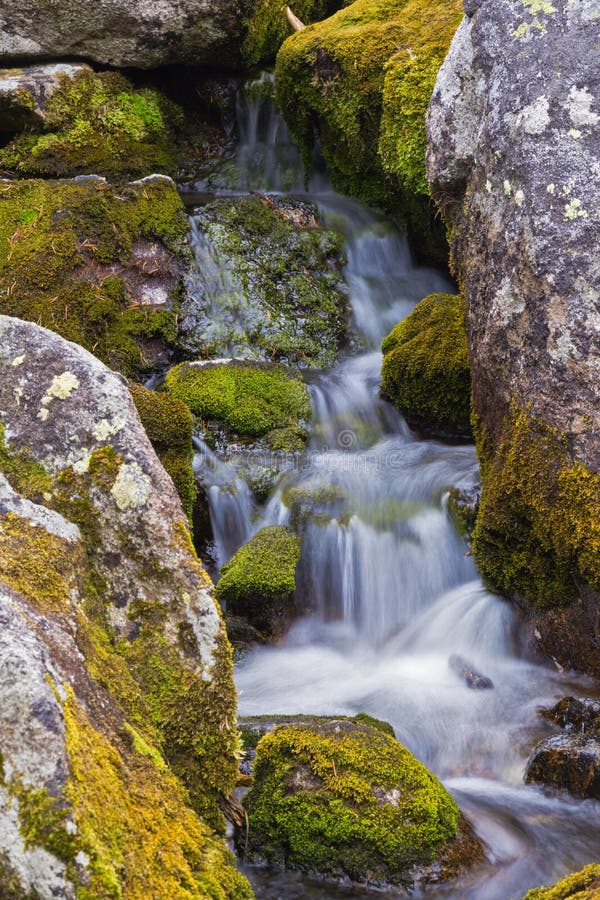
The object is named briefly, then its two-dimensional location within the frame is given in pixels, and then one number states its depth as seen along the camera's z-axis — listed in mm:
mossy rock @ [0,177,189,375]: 7789
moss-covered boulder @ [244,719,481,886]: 3461
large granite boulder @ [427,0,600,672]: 4609
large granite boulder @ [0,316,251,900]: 1912
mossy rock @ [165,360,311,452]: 7371
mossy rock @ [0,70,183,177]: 10289
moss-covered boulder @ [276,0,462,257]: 8203
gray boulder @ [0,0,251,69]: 10518
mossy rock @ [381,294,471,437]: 7156
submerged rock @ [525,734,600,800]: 4121
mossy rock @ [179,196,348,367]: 8789
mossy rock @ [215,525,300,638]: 5828
